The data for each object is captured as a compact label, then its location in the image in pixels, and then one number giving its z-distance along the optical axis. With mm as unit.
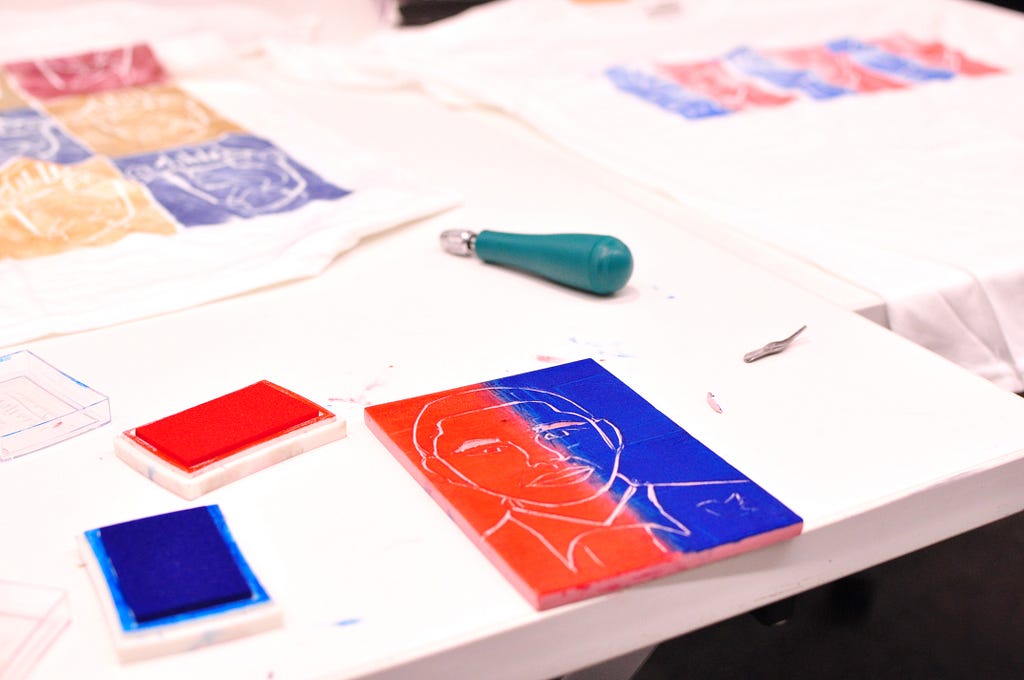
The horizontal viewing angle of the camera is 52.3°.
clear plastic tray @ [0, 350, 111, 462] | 567
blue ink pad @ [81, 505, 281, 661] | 412
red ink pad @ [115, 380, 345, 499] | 517
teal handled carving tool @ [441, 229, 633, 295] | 709
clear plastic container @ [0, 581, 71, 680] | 406
